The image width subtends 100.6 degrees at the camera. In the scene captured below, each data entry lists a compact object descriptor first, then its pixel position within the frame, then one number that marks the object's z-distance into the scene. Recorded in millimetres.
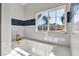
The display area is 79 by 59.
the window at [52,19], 1313
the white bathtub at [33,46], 1369
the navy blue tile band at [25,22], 1306
